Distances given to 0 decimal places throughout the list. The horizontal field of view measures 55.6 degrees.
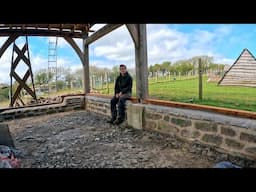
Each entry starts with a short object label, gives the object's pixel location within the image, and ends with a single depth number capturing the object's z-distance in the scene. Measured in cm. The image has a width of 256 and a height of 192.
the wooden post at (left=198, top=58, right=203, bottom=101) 493
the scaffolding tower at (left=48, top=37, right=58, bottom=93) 911
